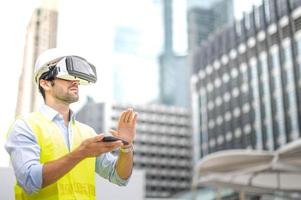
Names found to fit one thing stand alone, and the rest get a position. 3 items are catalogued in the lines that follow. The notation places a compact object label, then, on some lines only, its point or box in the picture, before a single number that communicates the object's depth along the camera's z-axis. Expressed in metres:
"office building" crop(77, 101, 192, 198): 91.75
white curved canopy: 13.88
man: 1.76
